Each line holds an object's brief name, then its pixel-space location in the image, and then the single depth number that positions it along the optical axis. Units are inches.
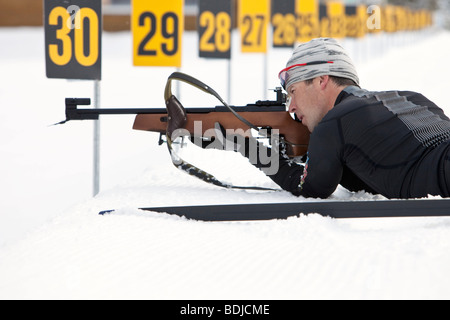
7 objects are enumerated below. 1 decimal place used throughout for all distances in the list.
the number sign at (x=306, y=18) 500.1
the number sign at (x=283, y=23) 401.1
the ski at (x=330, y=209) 113.1
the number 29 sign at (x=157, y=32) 218.7
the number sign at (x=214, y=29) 287.9
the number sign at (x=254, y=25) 348.5
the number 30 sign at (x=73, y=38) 170.1
